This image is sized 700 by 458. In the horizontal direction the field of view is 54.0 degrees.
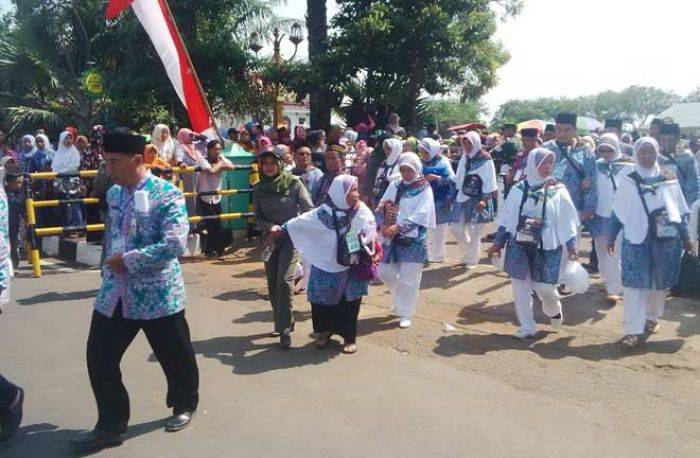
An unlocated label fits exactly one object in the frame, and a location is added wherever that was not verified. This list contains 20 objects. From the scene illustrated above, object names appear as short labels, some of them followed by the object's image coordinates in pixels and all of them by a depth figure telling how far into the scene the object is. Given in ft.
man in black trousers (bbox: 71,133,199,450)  13.28
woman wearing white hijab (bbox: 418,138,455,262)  30.07
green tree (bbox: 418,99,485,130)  54.65
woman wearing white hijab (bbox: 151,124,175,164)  33.27
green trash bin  37.55
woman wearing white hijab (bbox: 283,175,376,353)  20.01
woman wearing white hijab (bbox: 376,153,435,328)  22.34
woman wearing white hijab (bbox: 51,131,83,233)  38.06
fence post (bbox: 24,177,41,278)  30.58
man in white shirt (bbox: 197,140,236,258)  34.65
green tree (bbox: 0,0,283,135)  52.13
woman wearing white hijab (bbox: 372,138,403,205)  29.58
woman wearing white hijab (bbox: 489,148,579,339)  20.44
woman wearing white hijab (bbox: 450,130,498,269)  30.40
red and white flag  30.45
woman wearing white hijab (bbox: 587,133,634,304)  25.62
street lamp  62.02
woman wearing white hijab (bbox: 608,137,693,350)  20.12
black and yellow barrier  30.68
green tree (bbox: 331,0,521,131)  42.65
